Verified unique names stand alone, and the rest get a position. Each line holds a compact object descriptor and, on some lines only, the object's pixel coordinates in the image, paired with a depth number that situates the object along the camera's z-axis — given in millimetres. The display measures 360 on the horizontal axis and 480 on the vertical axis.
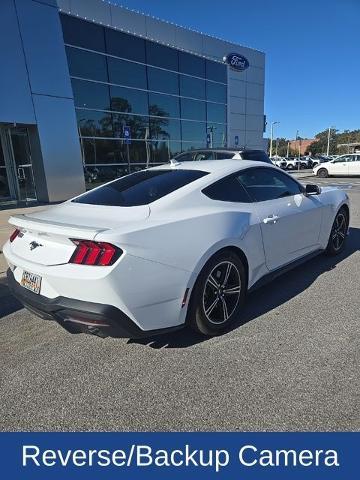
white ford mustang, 2480
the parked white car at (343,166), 22839
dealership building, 12188
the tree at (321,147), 114688
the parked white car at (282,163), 43756
